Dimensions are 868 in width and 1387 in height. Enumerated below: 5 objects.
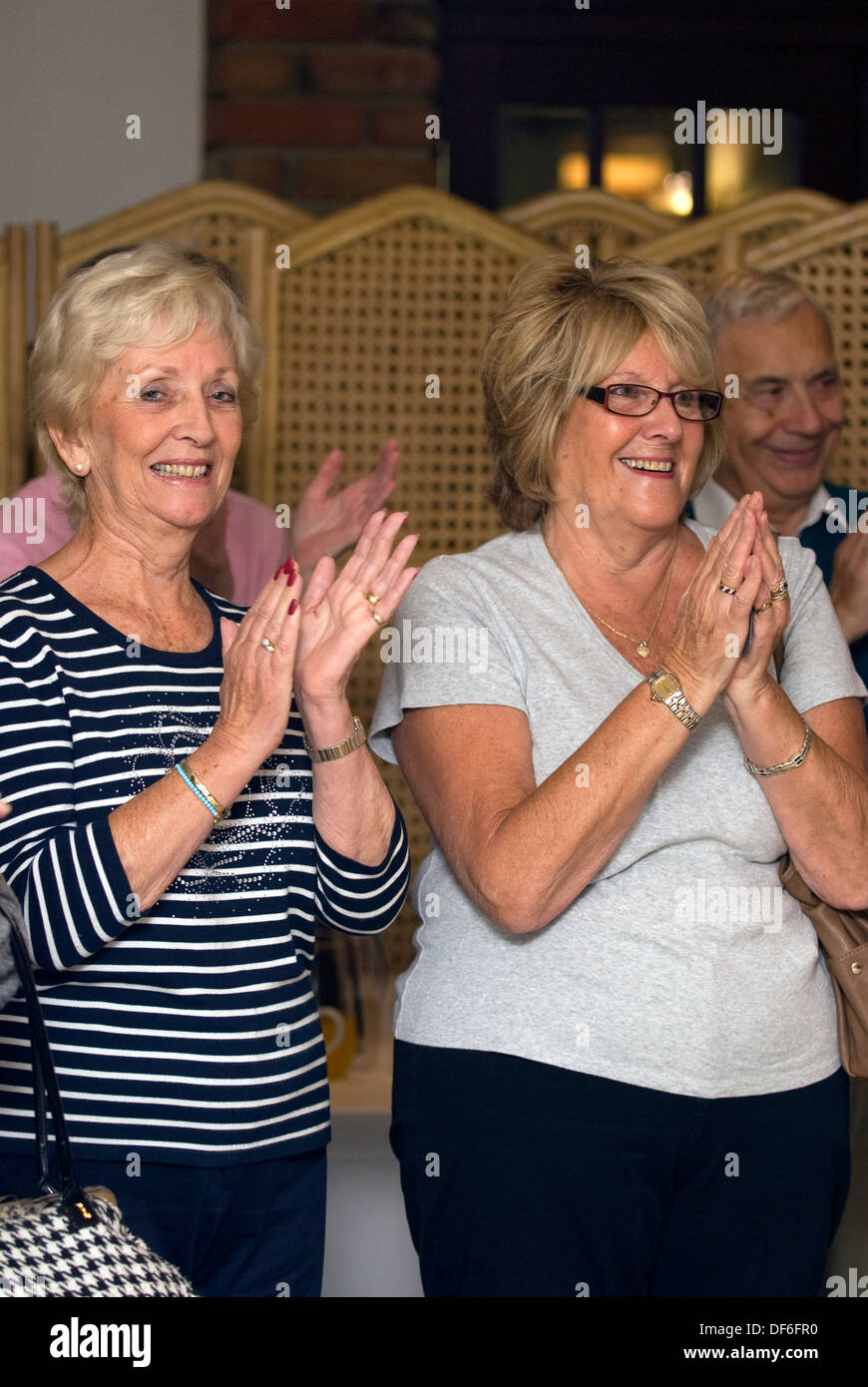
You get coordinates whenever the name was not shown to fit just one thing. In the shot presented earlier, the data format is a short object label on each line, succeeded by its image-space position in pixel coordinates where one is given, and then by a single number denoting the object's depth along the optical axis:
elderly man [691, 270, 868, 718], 3.87
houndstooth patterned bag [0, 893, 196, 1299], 2.91
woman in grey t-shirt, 3.17
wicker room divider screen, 4.25
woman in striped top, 3.10
